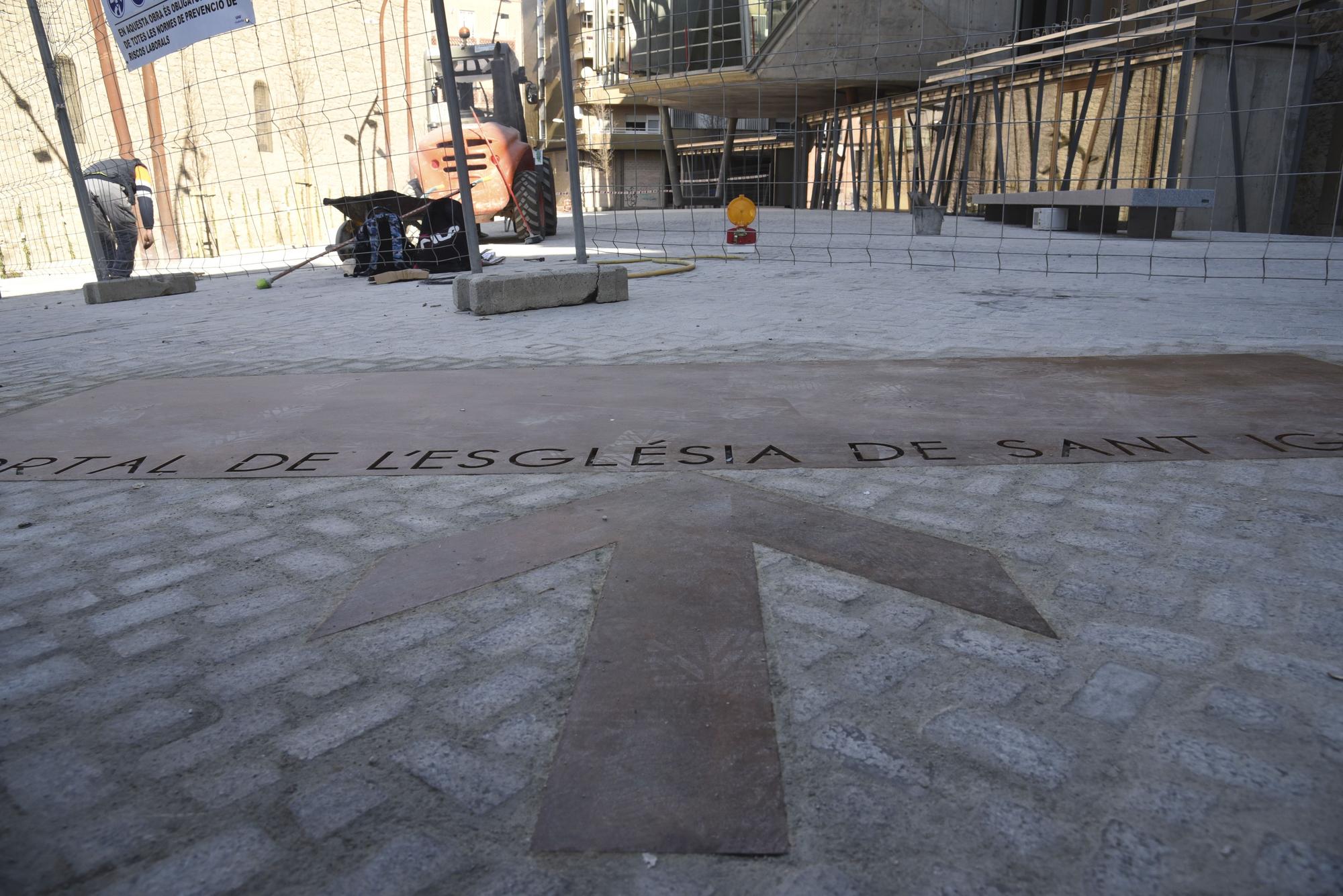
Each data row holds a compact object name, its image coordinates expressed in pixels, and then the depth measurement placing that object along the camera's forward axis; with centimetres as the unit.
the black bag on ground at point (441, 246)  1100
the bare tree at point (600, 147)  3212
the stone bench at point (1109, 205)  1210
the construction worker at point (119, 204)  1108
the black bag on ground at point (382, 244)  1085
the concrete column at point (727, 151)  2471
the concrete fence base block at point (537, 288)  728
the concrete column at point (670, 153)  2808
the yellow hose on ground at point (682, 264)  951
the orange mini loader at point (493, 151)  1338
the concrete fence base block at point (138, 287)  1010
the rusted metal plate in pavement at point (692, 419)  343
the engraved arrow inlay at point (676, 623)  150
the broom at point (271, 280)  1053
